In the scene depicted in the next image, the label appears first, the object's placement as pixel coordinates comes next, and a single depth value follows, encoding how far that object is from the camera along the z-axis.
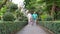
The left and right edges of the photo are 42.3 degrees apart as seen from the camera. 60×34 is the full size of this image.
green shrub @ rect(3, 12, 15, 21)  5.39
